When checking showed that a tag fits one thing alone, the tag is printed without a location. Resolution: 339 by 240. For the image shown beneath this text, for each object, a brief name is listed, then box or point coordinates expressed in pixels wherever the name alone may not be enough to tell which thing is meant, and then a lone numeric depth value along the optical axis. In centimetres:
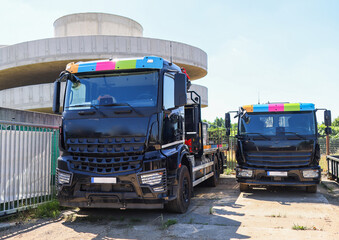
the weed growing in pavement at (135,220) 607
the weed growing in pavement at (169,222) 563
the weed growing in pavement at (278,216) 620
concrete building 2514
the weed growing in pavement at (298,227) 536
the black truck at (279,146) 830
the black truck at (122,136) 554
